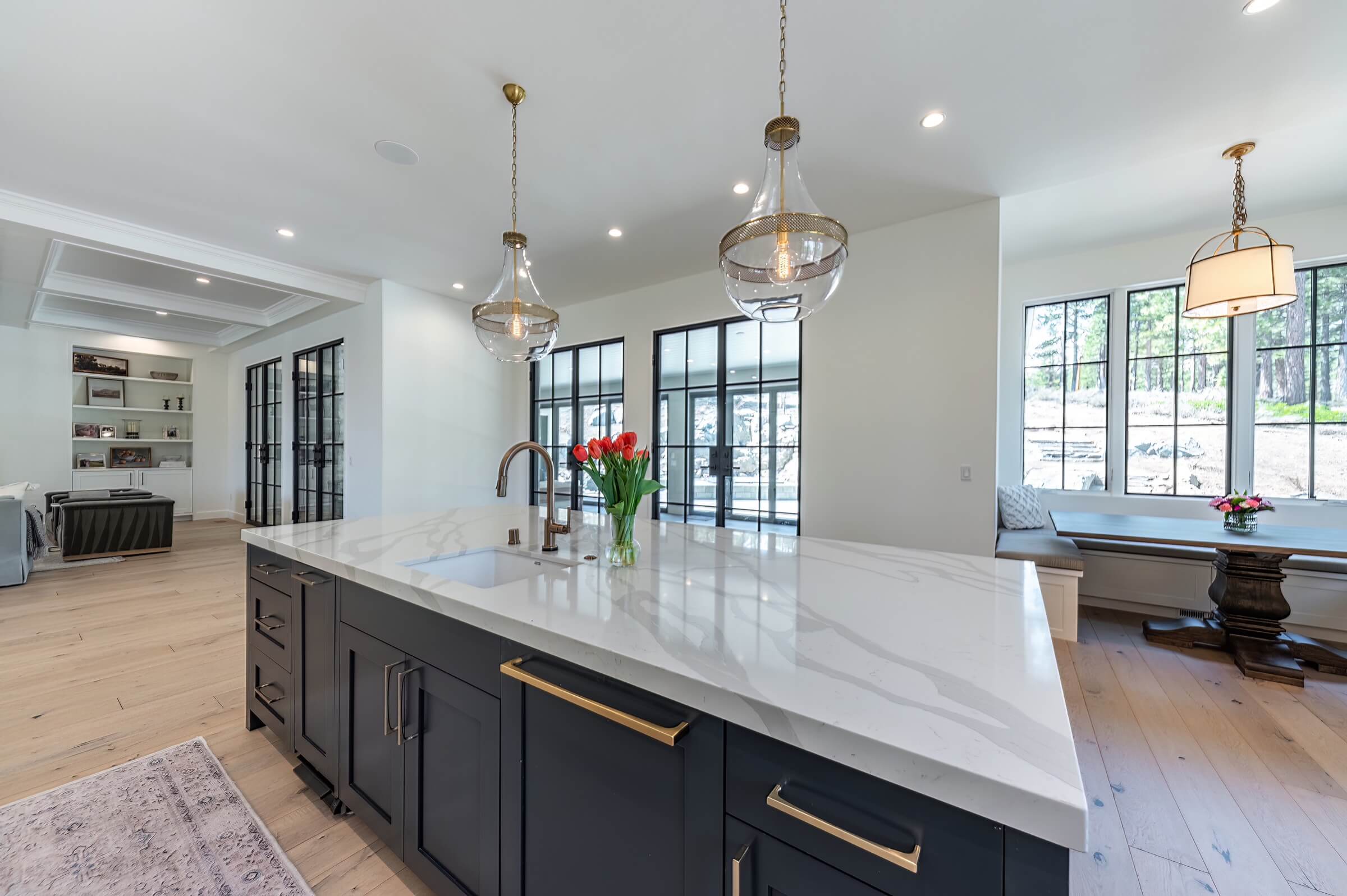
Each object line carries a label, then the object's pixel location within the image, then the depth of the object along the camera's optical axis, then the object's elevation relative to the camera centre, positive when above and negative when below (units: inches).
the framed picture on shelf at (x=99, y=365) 279.4 +43.2
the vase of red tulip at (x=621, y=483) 57.4 -4.3
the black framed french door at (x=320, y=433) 225.6 +4.6
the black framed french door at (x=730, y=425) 169.6 +7.6
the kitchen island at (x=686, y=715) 23.1 -16.6
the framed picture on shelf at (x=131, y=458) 297.4 -10.2
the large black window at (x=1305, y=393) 145.6 +17.0
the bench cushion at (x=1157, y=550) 136.4 -28.2
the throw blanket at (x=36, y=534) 187.0 -35.2
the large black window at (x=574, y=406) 215.9 +17.6
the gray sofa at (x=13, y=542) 161.3 -32.8
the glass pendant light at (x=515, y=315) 100.3 +26.1
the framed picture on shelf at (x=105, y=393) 287.1 +27.5
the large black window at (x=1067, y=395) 177.0 +19.3
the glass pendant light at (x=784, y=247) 61.2 +25.9
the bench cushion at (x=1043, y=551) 124.2 -26.0
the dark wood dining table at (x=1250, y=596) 107.7 -34.1
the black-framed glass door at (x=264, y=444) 277.0 -1.0
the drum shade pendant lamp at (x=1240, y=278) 107.1 +37.4
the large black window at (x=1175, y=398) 161.2 +16.8
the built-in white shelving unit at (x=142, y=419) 285.1 +13.6
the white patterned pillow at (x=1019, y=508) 163.6 -19.7
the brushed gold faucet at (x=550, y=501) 64.0 -7.4
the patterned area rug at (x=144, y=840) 55.4 -48.1
